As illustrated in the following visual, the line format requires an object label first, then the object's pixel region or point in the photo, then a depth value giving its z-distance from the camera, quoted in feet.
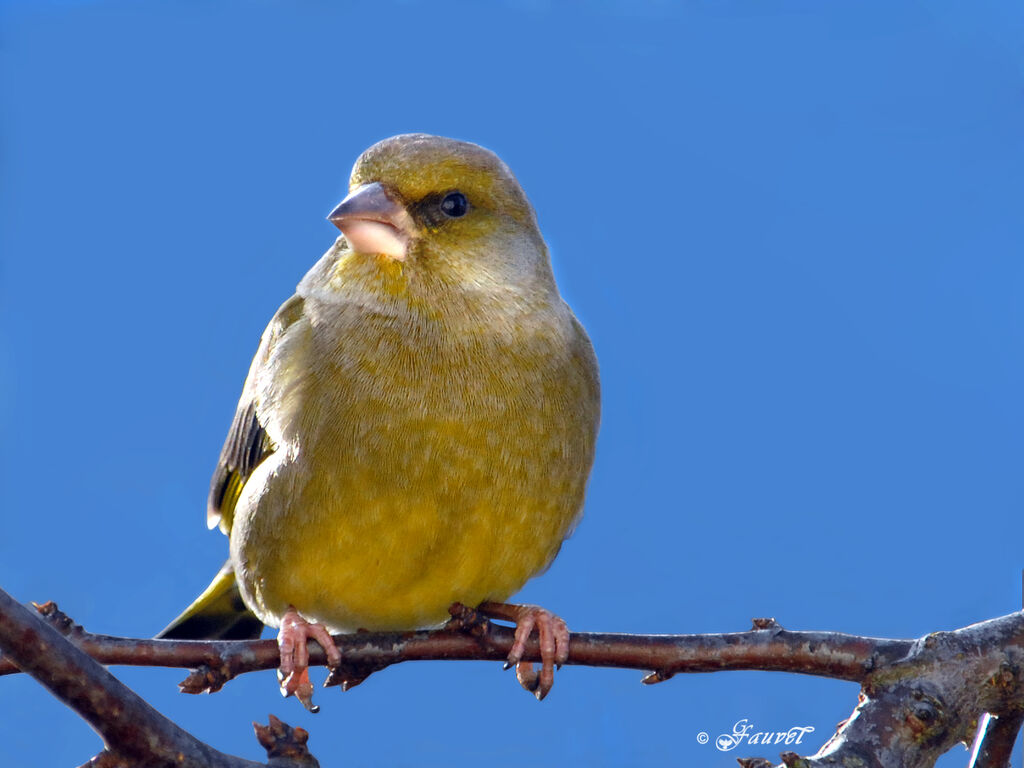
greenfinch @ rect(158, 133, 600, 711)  16.81
